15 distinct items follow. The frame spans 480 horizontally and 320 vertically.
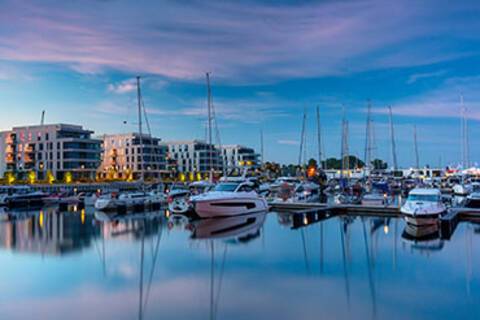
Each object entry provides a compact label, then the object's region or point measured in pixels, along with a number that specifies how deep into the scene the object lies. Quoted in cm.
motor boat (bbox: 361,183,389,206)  4212
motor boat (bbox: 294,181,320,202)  5323
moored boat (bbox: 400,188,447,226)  2991
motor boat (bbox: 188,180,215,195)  6726
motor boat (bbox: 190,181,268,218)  3578
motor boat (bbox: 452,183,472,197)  6216
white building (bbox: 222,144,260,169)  17075
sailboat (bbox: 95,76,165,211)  4608
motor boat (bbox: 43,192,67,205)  5970
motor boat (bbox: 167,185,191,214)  3856
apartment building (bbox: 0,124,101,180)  10725
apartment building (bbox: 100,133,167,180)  12631
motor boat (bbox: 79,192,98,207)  5453
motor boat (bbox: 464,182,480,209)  4070
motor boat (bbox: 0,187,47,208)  5611
